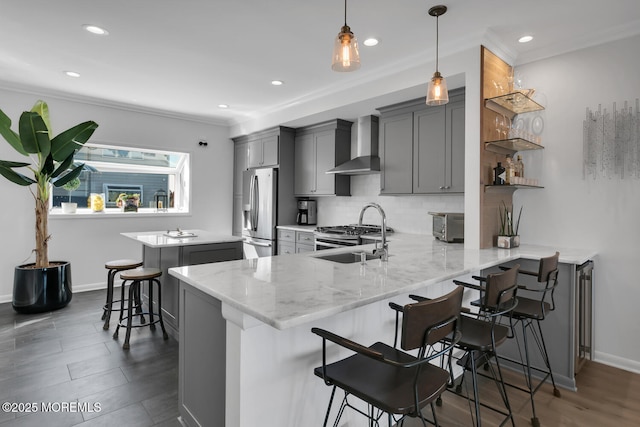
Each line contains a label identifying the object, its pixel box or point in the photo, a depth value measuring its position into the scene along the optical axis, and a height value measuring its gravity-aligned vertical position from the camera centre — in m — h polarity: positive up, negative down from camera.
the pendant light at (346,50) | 1.72 +0.80
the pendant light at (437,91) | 2.29 +0.79
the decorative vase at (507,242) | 2.96 -0.27
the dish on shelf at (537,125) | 3.22 +0.80
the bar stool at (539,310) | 2.17 -0.67
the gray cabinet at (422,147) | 3.49 +0.69
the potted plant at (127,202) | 5.46 +0.10
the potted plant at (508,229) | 2.99 -0.18
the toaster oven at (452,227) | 3.36 -0.17
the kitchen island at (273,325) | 1.42 -0.58
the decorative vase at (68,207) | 4.93 +0.02
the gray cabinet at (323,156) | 4.95 +0.80
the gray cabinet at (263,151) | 5.46 +0.96
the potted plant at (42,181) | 3.58 +0.30
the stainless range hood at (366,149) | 4.41 +0.79
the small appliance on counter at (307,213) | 5.58 -0.06
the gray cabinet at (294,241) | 4.80 -0.47
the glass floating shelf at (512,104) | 2.92 +0.94
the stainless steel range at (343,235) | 4.14 -0.31
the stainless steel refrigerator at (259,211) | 5.39 -0.03
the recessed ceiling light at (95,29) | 2.85 +1.50
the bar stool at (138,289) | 3.11 -0.79
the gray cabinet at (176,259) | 3.33 -0.51
